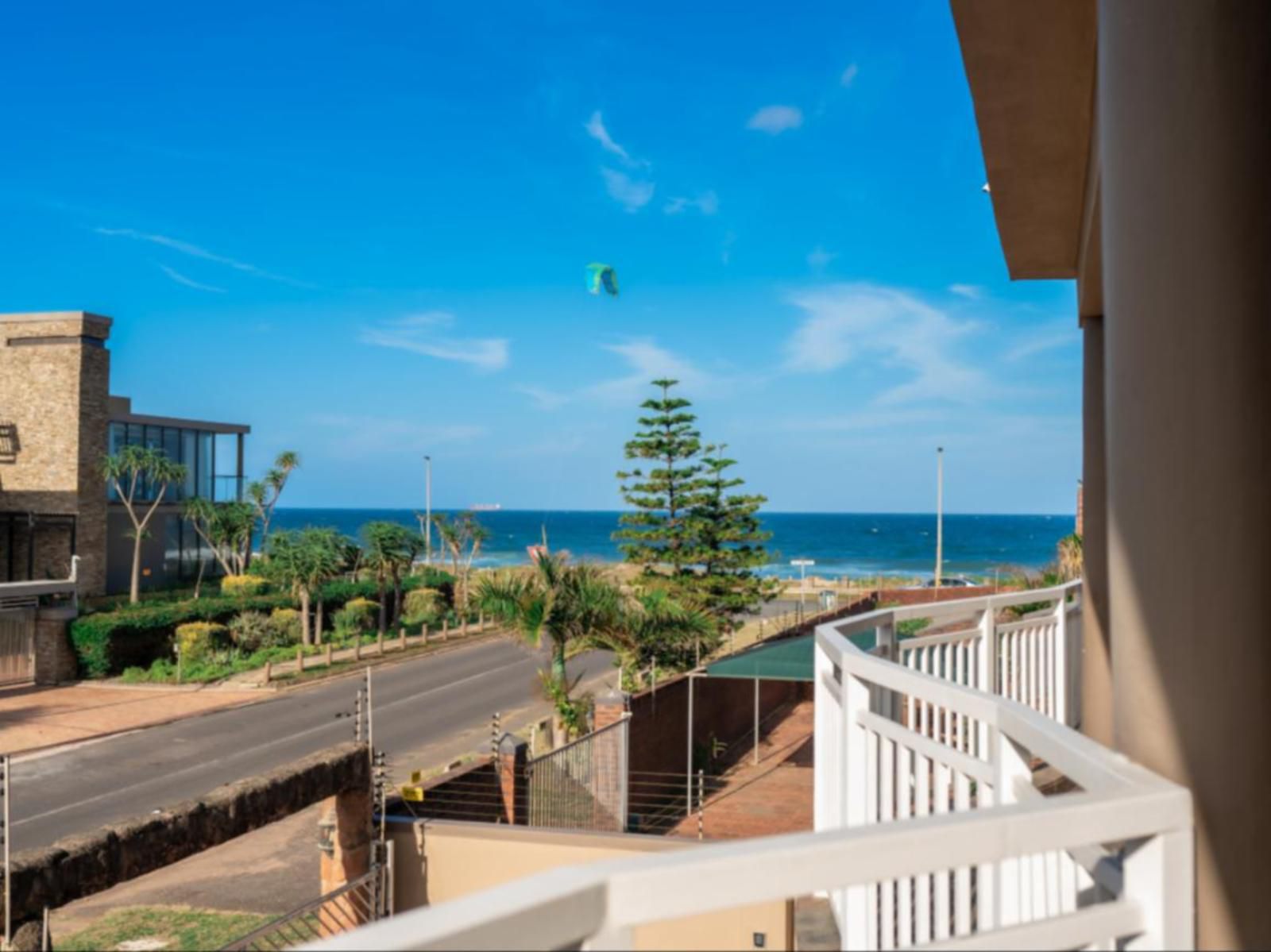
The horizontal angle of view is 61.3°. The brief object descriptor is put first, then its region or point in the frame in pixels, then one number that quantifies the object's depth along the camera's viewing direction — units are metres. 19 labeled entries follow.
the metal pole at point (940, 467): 43.03
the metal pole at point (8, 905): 6.34
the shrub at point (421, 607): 33.09
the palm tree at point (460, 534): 41.57
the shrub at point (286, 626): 27.70
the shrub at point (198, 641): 24.52
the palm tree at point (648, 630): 15.40
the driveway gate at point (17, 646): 22.58
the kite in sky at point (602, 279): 29.92
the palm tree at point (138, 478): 30.06
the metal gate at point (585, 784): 12.00
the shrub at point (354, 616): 30.00
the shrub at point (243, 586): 30.58
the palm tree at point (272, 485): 39.19
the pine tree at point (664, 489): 26.25
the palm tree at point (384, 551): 30.02
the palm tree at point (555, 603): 14.32
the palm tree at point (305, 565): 27.78
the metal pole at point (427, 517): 33.67
